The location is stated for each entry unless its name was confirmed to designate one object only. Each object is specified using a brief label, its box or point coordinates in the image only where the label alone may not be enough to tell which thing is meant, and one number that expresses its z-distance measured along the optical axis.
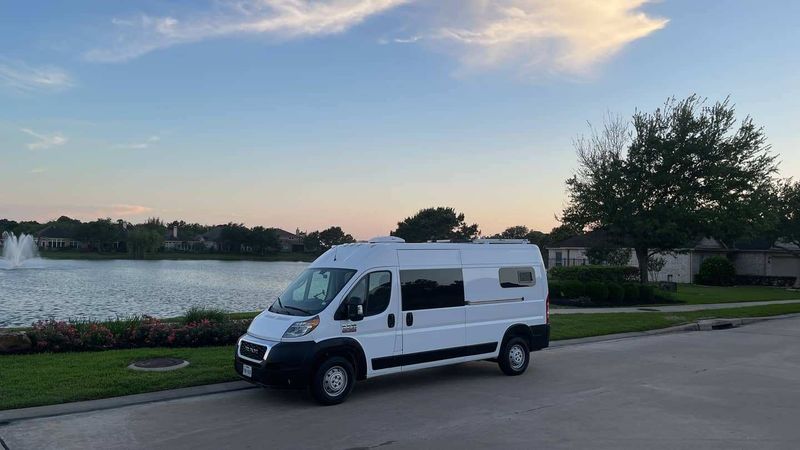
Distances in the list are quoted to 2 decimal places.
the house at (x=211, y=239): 129.00
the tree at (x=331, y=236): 123.81
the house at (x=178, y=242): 130.75
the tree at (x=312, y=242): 126.25
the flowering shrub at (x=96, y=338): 11.76
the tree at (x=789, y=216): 43.69
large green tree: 30.17
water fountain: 64.19
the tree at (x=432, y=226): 95.56
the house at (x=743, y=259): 48.44
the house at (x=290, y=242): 134.62
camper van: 8.48
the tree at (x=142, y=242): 102.44
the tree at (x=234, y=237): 117.56
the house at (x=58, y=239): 119.06
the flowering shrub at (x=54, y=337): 11.30
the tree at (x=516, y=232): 100.56
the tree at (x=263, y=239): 116.75
